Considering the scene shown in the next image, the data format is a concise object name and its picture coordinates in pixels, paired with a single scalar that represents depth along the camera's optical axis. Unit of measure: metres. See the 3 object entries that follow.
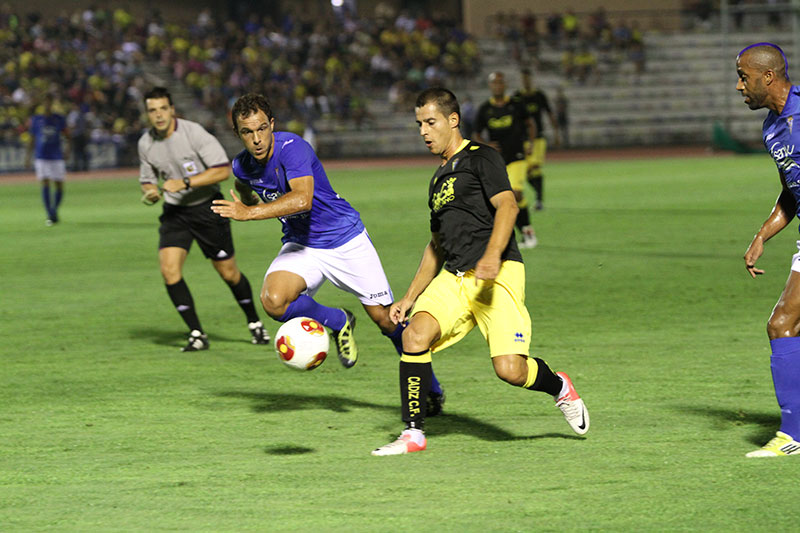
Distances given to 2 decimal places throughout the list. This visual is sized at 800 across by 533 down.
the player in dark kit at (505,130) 31.01
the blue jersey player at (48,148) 41.82
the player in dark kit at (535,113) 36.57
